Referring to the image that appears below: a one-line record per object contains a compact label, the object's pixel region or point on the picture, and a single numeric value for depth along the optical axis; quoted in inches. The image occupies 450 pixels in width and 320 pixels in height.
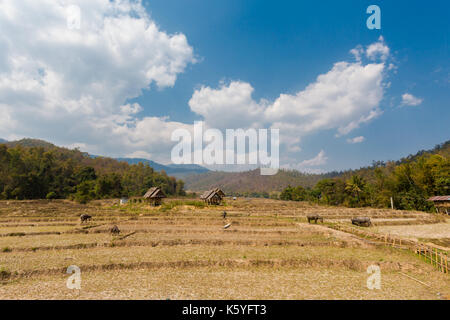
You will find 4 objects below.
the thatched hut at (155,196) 1587.1
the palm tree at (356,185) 2176.4
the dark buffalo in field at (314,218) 1003.9
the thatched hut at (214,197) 1812.3
